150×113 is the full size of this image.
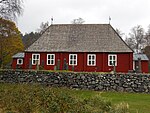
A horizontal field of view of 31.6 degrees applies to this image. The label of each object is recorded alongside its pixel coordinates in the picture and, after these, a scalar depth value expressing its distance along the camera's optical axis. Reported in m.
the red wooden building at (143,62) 38.34
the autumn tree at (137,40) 65.44
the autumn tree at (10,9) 24.80
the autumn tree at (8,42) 47.56
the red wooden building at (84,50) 33.44
